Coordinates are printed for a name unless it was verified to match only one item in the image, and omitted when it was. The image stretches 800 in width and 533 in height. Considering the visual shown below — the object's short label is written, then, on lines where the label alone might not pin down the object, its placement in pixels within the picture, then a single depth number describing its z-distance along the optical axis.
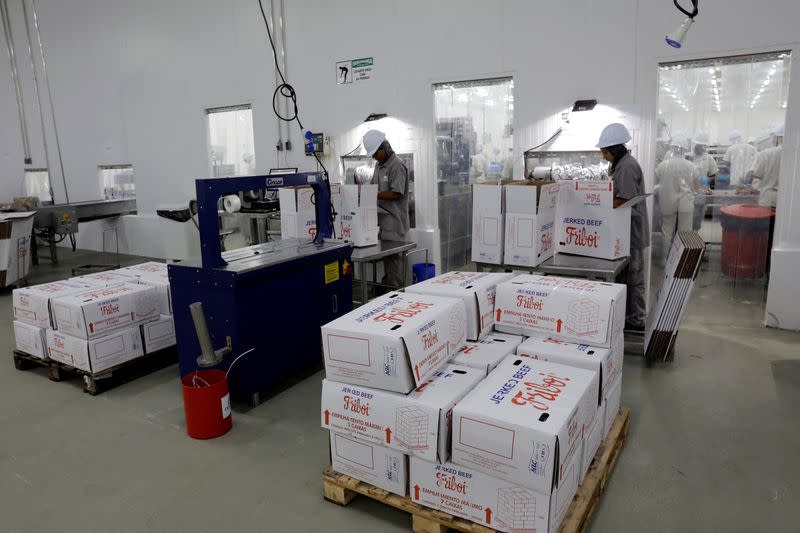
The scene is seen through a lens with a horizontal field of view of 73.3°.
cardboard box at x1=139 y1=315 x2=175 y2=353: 3.63
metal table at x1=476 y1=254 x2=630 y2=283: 3.40
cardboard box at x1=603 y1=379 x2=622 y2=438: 2.39
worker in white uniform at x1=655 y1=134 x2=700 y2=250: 4.46
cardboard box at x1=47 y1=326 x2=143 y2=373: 3.33
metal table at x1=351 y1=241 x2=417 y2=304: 4.21
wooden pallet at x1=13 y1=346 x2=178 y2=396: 3.40
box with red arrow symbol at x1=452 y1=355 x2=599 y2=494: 1.67
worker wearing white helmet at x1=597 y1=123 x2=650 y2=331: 3.89
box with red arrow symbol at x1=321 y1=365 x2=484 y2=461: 1.86
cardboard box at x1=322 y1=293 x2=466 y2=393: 1.94
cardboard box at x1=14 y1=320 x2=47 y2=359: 3.61
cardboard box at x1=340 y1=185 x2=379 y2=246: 4.44
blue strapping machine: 2.97
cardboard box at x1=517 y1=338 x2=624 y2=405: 2.21
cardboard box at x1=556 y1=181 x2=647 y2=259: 3.57
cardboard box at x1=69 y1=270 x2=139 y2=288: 3.83
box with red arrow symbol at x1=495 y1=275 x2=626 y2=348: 2.35
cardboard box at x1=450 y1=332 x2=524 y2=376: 2.23
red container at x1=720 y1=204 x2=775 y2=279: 4.41
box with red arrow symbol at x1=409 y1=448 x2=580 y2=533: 1.73
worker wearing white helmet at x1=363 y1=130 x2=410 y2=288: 4.82
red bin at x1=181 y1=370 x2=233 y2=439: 2.76
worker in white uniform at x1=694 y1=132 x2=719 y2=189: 4.36
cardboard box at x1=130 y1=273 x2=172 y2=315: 3.72
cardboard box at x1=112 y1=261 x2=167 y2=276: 4.14
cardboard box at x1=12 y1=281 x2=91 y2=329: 3.53
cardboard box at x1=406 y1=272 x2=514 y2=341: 2.46
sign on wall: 5.61
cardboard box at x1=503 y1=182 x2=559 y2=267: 3.38
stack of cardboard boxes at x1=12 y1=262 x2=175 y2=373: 3.33
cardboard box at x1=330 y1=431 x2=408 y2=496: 2.03
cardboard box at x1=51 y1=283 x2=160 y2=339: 3.30
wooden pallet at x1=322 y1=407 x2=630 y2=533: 1.89
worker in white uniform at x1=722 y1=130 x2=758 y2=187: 4.21
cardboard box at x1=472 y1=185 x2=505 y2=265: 3.47
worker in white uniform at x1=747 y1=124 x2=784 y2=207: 4.12
